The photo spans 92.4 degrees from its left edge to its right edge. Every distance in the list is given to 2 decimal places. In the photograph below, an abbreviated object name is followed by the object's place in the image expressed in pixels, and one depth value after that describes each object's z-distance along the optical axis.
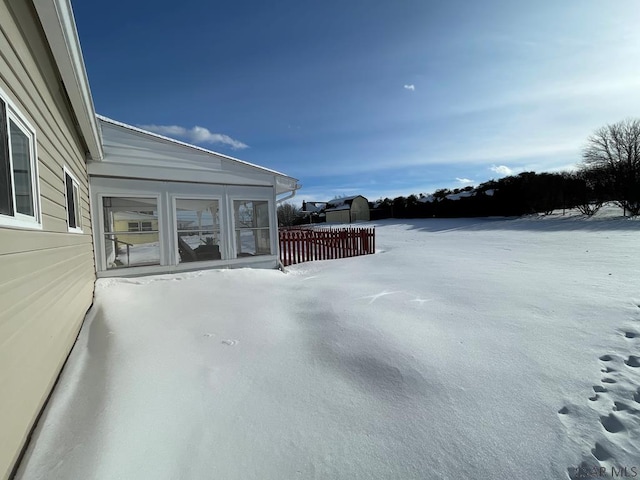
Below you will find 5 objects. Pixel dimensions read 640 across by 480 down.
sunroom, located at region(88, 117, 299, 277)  6.07
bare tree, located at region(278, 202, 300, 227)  48.00
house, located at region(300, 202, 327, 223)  48.88
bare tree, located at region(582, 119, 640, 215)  18.36
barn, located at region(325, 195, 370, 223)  43.40
